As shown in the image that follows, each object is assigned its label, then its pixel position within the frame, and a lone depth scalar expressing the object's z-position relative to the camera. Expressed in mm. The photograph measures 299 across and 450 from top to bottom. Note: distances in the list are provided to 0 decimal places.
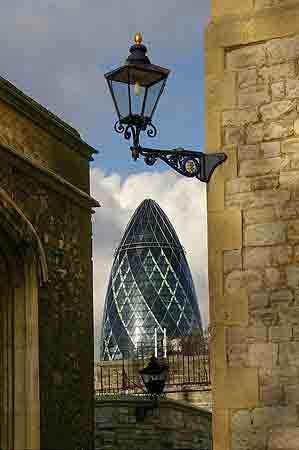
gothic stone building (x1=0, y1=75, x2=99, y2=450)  12000
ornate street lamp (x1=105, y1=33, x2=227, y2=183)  8000
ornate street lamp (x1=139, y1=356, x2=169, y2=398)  16672
